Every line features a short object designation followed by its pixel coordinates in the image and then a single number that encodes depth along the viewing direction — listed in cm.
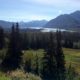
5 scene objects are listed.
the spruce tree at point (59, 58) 1910
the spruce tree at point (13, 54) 1720
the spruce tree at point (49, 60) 1906
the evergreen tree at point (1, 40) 3160
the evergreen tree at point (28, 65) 1940
